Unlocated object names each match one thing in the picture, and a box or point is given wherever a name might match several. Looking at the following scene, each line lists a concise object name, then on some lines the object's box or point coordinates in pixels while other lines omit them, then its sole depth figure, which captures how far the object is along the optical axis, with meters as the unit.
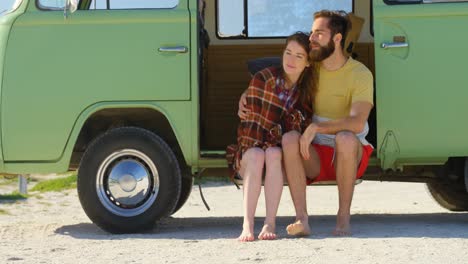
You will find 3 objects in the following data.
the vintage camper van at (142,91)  7.54
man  7.07
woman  7.23
